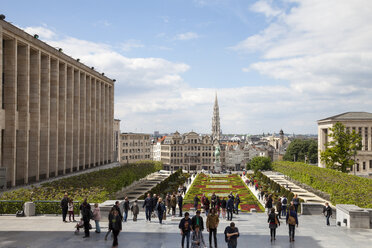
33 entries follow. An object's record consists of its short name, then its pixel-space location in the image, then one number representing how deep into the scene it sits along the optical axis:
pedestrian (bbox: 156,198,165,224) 20.48
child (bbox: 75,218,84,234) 17.34
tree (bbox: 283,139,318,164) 142.50
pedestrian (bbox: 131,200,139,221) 21.49
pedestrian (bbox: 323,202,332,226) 20.94
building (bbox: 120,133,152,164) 144.38
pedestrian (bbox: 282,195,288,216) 25.18
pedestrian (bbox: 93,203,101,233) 17.59
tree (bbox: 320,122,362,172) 66.44
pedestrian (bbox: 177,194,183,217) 23.96
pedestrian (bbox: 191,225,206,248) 13.81
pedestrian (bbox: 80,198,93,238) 16.83
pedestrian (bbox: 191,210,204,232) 14.83
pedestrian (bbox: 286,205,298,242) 16.55
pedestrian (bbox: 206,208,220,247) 15.37
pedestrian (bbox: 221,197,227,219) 24.06
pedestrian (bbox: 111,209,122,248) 15.06
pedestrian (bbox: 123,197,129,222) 21.17
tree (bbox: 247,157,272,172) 105.94
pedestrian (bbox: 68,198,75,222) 20.17
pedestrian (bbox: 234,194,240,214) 27.35
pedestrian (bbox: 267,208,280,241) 16.47
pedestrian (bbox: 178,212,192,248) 14.94
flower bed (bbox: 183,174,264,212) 46.50
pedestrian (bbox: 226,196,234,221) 23.22
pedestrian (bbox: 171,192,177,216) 23.67
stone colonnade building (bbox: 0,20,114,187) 35.97
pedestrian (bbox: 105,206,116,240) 15.23
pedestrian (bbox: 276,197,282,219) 24.14
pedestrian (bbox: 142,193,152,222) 20.95
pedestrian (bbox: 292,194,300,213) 22.87
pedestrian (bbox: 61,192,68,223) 19.81
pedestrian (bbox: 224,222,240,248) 13.57
